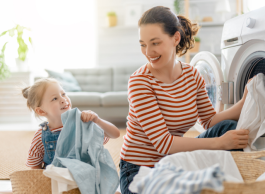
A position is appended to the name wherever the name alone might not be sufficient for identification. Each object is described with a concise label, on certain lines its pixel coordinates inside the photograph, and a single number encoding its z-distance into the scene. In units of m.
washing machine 1.20
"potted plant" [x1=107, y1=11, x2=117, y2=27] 4.21
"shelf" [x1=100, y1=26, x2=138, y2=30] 4.23
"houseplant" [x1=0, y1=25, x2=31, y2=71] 3.77
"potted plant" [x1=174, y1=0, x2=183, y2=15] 3.90
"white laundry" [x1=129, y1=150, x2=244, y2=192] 0.80
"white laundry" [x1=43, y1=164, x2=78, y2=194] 0.86
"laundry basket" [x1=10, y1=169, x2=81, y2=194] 0.90
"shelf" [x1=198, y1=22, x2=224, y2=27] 3.80
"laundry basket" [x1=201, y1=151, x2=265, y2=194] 0.85
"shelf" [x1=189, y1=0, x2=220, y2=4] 3.92
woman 0.98
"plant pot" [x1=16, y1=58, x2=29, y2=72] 3.89
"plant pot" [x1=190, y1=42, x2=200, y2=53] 3.82
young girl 1.25
